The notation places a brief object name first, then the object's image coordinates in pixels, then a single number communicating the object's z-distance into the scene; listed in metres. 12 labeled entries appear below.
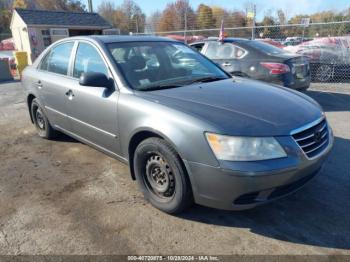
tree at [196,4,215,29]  21.40
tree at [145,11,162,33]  20.73
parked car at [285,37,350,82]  10.12
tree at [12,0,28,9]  56.00
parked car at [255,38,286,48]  15.09
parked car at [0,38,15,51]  34.31
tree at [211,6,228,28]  21.43
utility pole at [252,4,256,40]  11.94
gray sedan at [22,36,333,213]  2.52
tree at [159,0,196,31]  22.43
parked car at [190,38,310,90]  6.64
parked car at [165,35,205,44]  23.45
